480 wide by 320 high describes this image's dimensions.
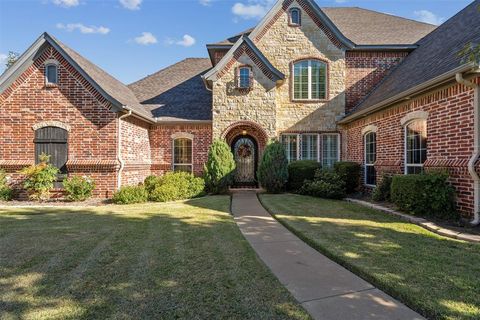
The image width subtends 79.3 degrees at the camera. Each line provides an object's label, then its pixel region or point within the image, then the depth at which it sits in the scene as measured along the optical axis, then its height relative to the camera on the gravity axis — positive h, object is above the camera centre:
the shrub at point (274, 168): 12.03 -0.35
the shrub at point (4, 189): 10.69 -1.14
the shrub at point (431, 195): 6.85 -0.84
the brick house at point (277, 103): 8.19 +2.21
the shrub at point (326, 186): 10.96 -1.00
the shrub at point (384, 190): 9.74 -1.02
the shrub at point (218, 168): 11.84 -0.35
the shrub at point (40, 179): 10.35 -0.73
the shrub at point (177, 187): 10.78 -1.09
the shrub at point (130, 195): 10.38 -1.31
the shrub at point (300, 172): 12.45 -0.52
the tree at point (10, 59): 32.46 +11.24
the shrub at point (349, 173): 11.66 -0.54
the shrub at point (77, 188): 10.57 -1.07
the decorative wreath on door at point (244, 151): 15.15 +0.45
